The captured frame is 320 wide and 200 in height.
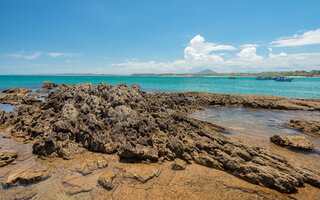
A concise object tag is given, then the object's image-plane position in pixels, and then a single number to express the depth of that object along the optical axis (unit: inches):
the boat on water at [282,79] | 4736.0
